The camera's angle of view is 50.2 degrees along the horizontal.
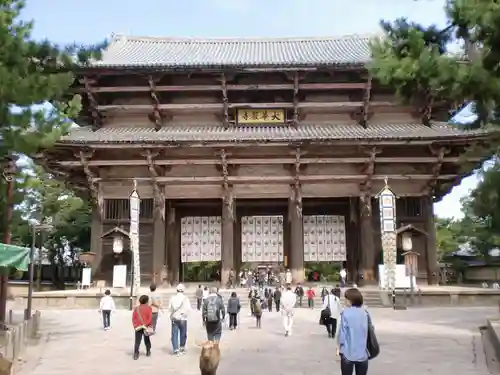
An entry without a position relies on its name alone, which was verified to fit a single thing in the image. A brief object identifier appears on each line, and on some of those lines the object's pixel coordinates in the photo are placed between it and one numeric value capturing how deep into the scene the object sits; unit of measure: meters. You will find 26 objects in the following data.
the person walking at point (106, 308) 16.27
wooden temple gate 25.02
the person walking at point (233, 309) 16.05
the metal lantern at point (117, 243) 24.92
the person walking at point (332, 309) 13.81
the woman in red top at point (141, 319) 11.48
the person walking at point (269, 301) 21.33
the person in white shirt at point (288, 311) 14.64
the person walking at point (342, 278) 26.20
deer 4.82
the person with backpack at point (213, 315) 12.02
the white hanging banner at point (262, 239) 28.12
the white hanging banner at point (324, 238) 27.70
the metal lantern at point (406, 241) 24.62
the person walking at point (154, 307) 14.05
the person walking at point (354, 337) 6.56
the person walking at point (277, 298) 21.26
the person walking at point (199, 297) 21.44
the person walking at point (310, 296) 21.88
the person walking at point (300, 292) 22.17
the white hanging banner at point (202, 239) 27.91
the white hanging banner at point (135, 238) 22.91
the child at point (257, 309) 16.19
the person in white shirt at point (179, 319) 11.80
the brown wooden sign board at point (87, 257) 24.80
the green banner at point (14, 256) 12.11
